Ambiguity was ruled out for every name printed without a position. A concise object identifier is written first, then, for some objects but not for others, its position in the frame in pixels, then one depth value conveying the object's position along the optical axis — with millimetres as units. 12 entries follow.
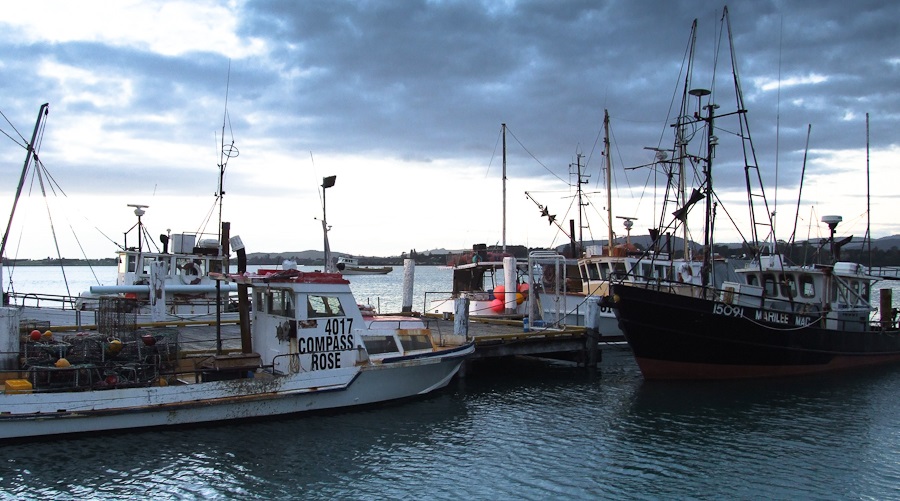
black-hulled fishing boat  20828
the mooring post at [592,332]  23859
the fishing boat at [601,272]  31828
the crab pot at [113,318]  17797
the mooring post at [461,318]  20906
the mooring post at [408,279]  27688
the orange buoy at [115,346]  14953
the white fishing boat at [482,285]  29859
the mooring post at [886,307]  27453
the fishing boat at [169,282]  25234
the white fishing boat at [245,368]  13789
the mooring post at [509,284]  29266
